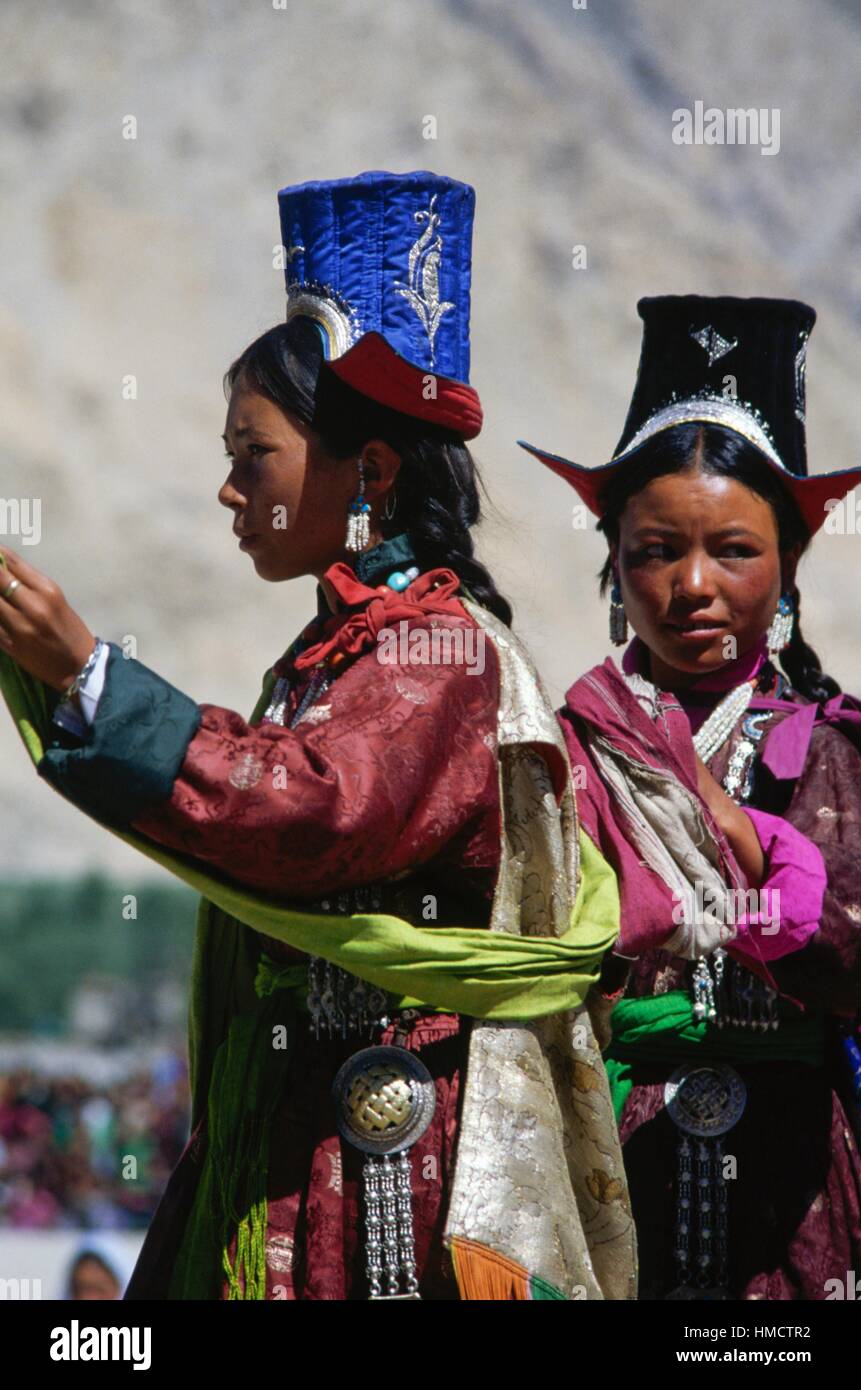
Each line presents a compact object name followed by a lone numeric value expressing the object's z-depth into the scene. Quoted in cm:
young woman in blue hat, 540
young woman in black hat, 667
